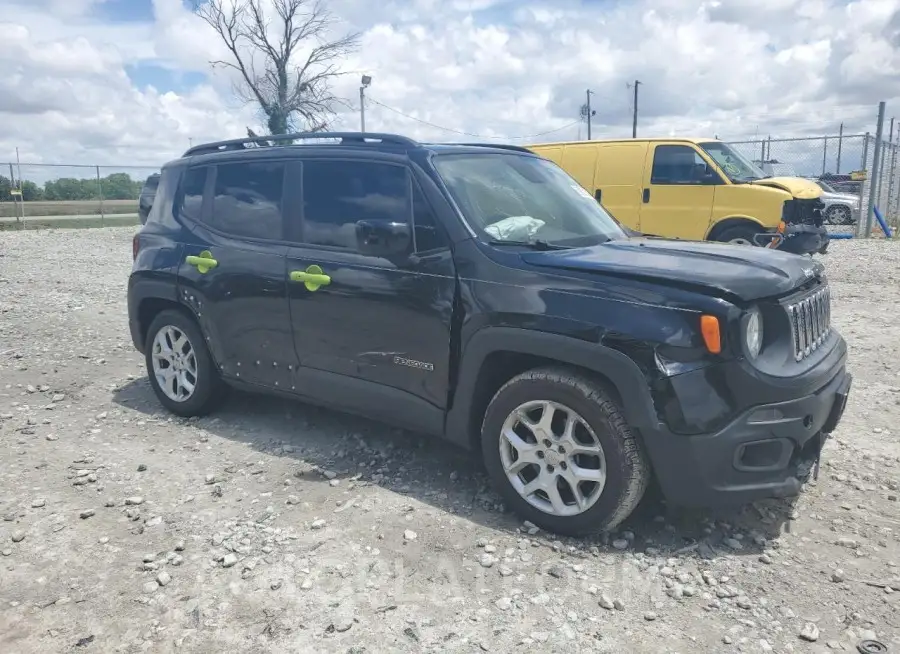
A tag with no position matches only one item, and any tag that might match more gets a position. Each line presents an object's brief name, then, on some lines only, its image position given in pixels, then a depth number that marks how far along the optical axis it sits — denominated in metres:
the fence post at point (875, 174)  14.93
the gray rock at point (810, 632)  2.75
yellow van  10.32
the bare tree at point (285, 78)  28.80
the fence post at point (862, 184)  16.02
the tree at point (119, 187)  26.63
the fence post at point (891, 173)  17.02
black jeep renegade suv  3.15
